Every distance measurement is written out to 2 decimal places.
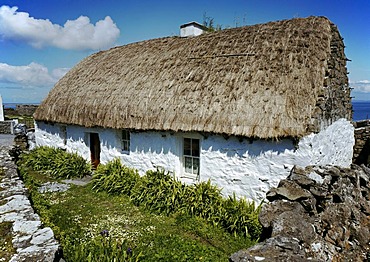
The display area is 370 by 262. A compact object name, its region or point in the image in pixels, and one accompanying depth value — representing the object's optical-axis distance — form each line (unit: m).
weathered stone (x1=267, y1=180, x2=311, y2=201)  5.28
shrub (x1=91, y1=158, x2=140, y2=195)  8.95
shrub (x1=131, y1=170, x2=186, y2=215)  7.53
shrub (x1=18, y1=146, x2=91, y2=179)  10.74
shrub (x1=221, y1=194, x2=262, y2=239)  6.34
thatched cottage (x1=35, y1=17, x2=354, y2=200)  6.64
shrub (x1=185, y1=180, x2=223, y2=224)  6.95
